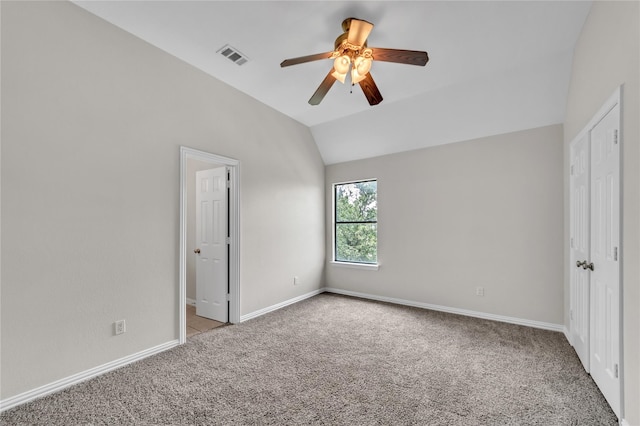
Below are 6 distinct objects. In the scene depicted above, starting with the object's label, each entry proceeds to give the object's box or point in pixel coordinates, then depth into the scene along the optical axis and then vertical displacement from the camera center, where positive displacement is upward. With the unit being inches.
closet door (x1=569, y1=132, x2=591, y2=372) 95.5 -11.4
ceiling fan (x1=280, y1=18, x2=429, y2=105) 83.2 +47.7
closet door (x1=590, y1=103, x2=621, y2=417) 72.2 -11.8
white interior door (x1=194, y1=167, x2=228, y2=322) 148.0 -16.9
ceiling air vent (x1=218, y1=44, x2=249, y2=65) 111.0 +62.9
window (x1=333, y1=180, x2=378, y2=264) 192.1 -6.2
